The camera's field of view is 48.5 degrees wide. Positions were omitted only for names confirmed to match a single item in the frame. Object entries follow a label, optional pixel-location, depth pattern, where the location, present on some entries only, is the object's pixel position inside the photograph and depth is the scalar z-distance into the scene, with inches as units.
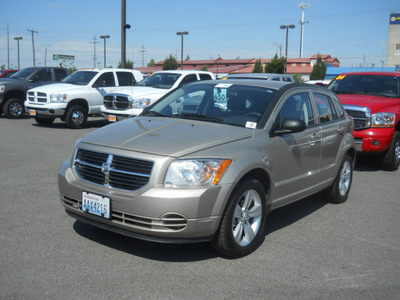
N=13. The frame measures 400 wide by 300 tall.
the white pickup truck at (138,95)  489.7
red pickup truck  344.2
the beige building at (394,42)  3312.0
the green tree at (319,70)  2266.2
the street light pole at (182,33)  2053.4
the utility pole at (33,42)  2824.3
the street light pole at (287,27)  1786.2
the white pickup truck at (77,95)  551.2
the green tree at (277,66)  1958.7
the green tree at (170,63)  2669.8
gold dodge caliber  151.4
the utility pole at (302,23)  3698.3
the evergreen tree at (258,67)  2354.8
